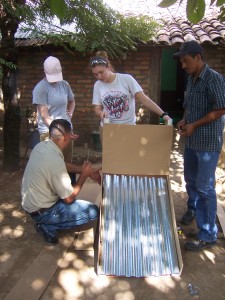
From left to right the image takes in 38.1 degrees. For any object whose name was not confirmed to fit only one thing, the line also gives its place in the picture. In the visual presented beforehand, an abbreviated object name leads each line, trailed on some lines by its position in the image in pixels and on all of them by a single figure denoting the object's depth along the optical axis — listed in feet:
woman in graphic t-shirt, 10.39
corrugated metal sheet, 8.61
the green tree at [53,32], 14.21
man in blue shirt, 8.76
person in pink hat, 10.88
